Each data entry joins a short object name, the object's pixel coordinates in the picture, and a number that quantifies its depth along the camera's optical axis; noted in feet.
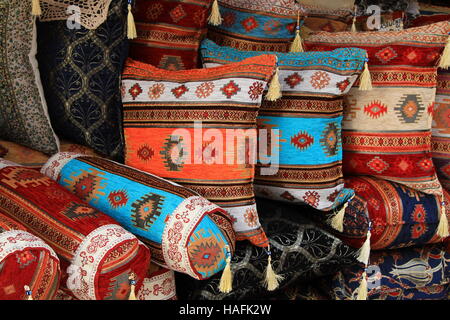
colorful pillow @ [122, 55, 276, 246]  3.55
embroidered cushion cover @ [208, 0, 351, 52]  4.70
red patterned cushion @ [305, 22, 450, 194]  4.38
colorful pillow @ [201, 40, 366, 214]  4.01
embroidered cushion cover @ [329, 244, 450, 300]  4.51
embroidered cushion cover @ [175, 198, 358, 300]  3.65
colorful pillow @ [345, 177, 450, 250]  4.34
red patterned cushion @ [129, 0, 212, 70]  4.21
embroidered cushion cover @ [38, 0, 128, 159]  3.84
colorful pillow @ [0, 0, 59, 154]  3.62
